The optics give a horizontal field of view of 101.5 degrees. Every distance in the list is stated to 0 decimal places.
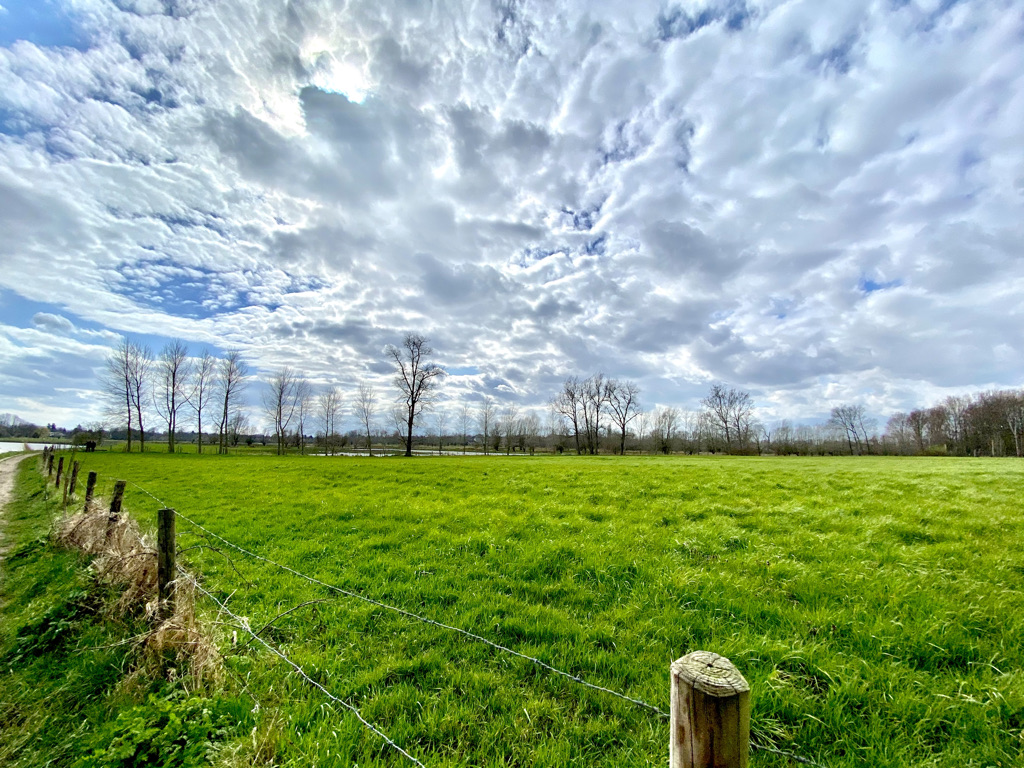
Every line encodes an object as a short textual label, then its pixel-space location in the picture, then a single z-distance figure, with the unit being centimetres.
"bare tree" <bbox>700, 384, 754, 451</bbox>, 7512
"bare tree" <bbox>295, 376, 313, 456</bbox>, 7452
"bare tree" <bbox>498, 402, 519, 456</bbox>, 9134
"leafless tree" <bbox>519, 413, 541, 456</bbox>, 9931
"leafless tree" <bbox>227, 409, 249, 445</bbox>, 6919
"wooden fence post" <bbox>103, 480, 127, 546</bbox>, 704
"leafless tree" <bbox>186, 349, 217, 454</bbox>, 6544
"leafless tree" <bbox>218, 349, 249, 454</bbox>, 6481
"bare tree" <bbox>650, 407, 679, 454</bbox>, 8556
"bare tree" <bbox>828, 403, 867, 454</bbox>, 8906
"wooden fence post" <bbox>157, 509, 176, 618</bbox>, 473
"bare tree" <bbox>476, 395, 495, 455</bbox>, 9056
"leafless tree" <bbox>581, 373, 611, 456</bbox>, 7355
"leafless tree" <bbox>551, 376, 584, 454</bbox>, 7500
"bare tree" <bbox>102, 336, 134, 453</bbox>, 6231
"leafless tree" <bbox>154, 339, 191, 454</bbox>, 6406
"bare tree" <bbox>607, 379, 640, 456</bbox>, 7238
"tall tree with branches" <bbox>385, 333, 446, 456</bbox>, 5744
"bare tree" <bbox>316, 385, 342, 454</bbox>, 8136
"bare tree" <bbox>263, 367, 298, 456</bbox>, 6706
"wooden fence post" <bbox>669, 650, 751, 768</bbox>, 156
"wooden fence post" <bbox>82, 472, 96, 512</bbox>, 932
